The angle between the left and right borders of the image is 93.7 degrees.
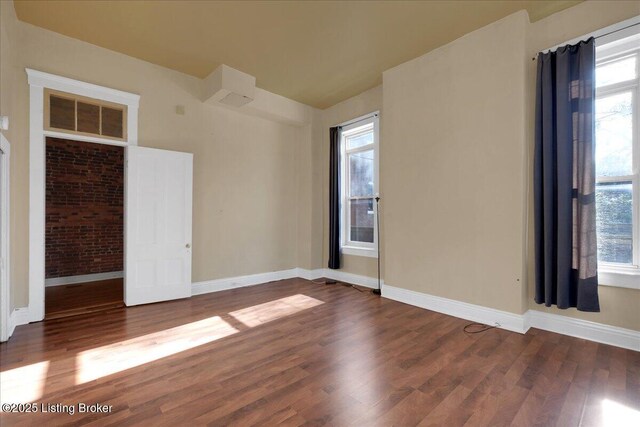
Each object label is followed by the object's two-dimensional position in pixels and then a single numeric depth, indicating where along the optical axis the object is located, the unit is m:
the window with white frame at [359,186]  5.04
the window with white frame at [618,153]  2.75
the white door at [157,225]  3.87
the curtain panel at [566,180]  2.76
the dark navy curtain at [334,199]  5.41
